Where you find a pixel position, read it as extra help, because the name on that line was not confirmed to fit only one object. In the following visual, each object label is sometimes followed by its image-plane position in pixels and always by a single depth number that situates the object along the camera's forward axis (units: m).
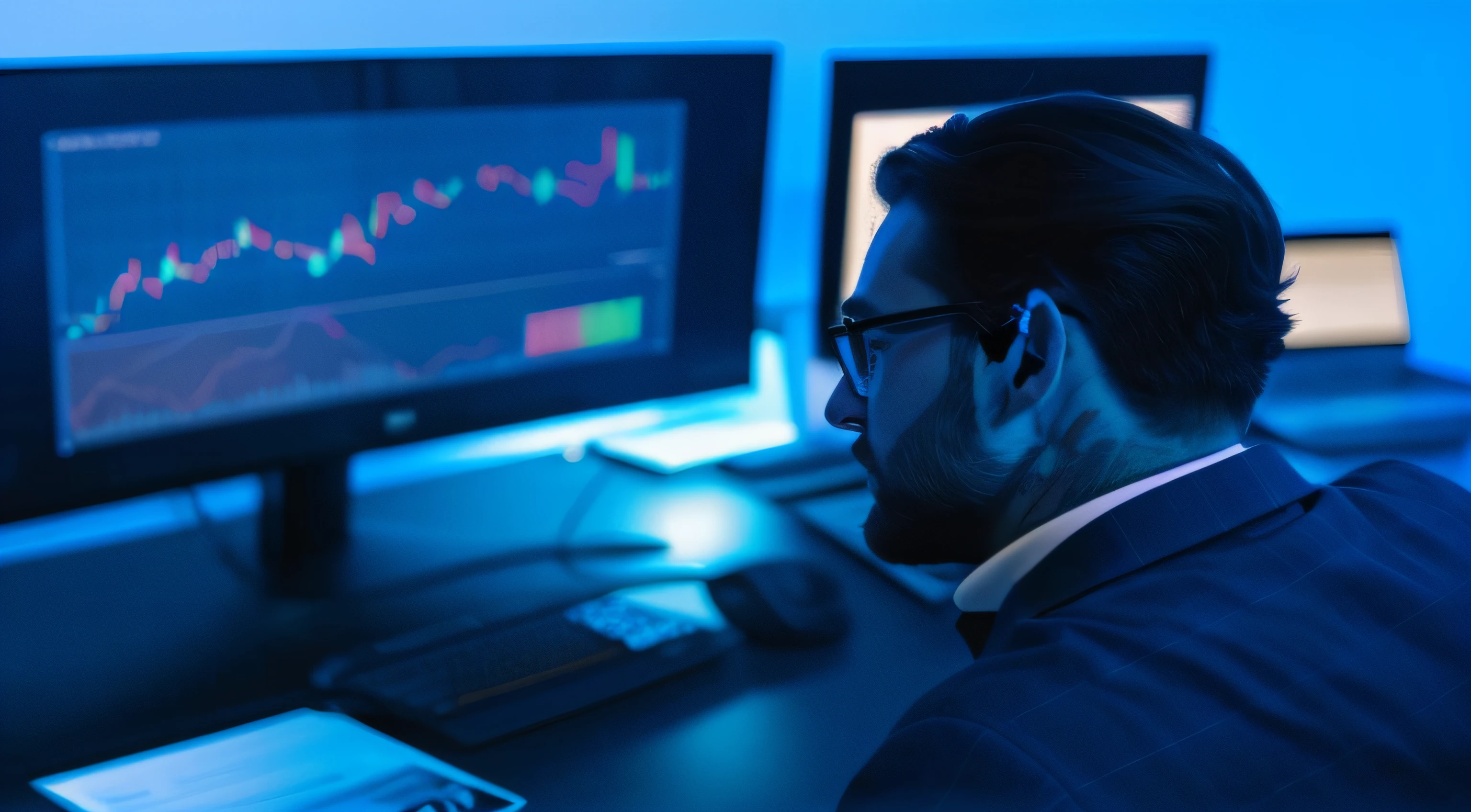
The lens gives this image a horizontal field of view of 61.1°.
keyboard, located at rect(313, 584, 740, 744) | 1.00
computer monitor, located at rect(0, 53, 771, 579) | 1.03
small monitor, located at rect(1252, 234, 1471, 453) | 1.75
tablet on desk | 0.87
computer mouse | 1.13
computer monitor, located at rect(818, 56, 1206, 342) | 1.49
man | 0.65
